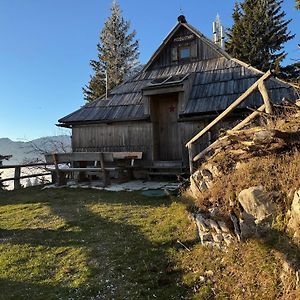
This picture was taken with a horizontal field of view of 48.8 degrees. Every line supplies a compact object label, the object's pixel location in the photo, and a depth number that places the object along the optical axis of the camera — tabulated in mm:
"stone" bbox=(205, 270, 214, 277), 4504
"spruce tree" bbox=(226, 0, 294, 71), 24109
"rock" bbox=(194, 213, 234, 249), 4961
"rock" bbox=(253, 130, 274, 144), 4953
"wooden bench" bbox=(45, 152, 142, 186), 12698
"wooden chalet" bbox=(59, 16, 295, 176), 13258
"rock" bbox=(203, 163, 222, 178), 6320
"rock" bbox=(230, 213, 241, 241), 4721
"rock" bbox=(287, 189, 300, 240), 3789
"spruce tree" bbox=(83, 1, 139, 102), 30047
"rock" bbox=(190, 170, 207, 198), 6739
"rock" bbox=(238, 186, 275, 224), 4359
